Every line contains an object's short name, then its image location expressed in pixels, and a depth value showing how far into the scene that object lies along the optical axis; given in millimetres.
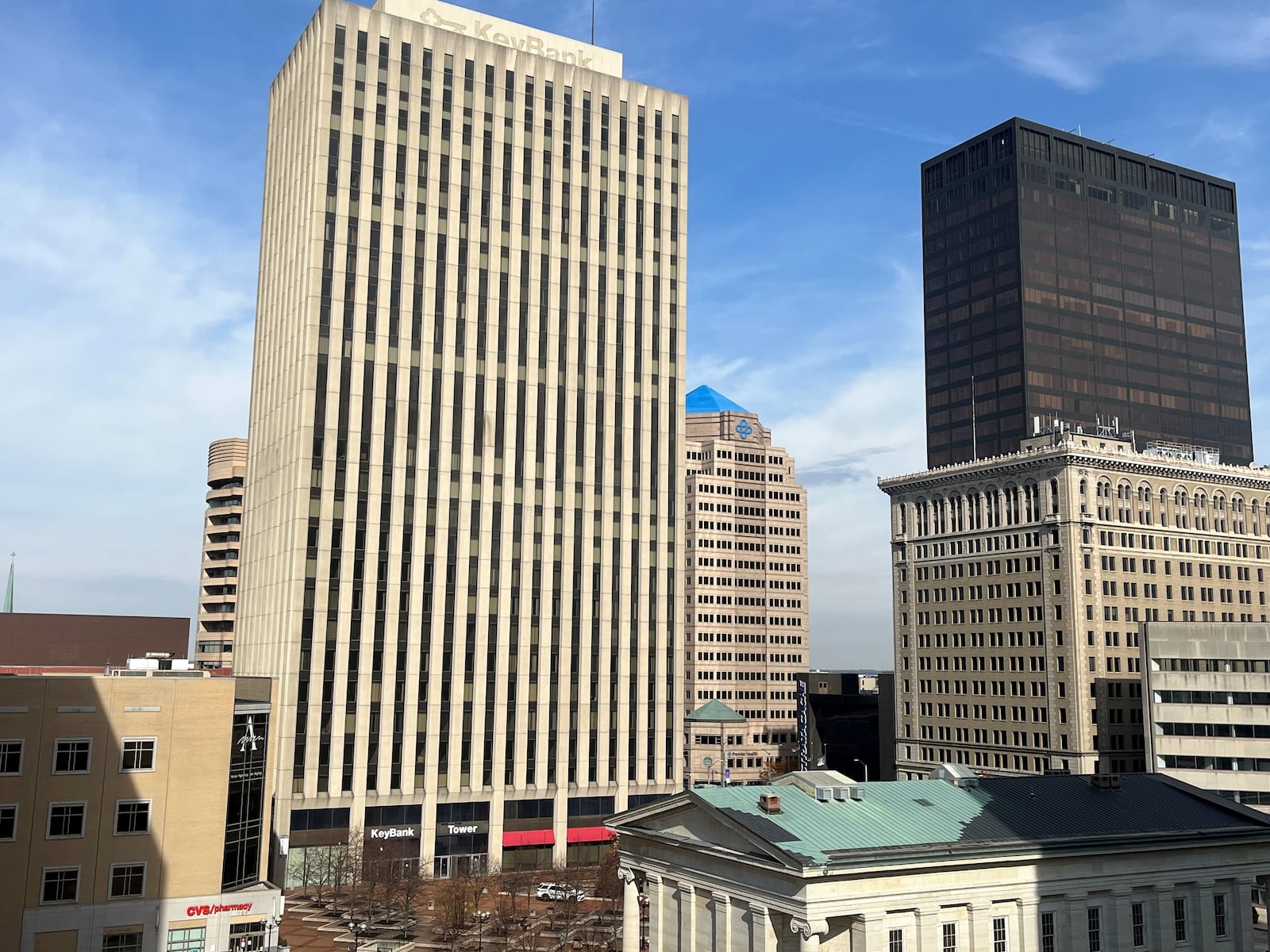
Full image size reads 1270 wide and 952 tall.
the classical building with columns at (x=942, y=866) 62312
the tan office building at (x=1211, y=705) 134750
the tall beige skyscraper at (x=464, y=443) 115562
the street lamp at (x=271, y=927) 80000
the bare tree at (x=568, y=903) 94062
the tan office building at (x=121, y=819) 73125
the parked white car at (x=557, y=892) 102375
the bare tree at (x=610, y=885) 106500
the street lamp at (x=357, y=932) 85150
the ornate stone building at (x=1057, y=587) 158750
